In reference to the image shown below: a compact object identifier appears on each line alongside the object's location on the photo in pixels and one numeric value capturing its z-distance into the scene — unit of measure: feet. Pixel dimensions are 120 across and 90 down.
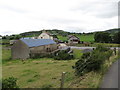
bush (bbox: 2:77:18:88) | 14.33
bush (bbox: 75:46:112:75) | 21.06
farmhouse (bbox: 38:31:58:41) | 147.98
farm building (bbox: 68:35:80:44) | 167.38
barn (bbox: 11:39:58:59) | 79.15
